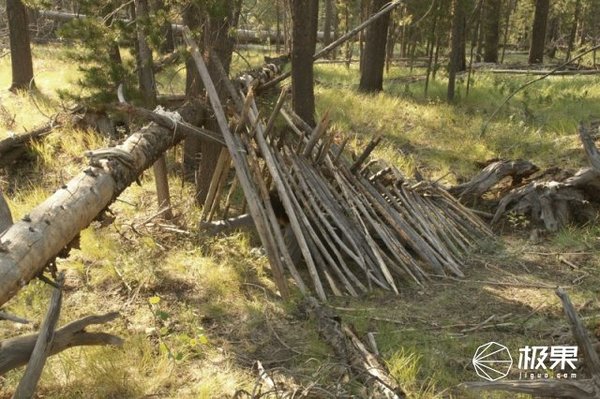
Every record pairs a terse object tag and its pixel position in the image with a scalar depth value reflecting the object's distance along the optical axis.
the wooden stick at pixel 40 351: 2.77
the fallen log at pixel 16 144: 7.21
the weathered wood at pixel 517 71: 13.66
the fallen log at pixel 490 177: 6.83
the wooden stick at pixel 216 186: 5.36
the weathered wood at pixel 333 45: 6.51
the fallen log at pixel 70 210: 2.80
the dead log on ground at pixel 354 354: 3.10
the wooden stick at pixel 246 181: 4.57
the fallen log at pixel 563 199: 6.17
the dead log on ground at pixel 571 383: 2.64
